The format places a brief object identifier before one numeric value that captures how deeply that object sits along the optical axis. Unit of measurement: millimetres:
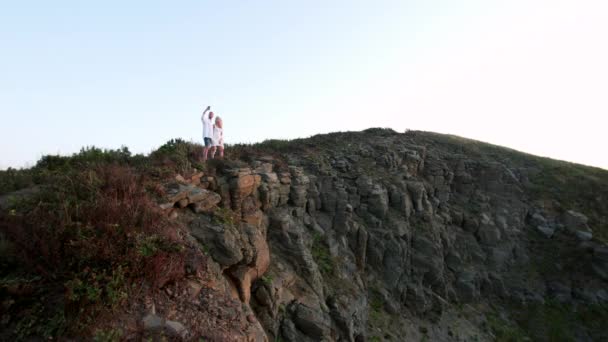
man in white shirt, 12133
